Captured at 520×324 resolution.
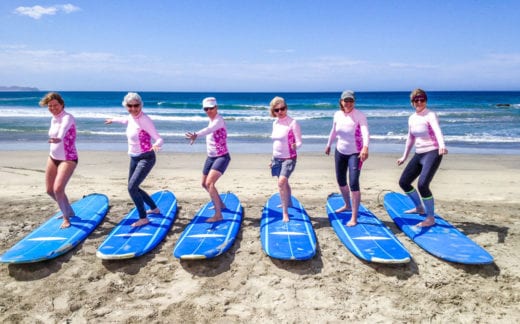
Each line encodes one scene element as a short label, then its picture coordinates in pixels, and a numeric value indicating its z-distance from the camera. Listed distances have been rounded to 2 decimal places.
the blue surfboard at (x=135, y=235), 4.42
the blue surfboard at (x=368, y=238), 4.29
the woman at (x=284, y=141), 5.35
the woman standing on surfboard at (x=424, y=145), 4.92
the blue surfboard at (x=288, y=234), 4.40
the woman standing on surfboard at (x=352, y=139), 5.18
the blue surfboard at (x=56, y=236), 4.34
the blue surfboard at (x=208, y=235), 4.40
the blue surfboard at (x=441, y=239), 4.31
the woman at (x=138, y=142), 5.04
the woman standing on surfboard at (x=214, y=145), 5.33
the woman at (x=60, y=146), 5.01
